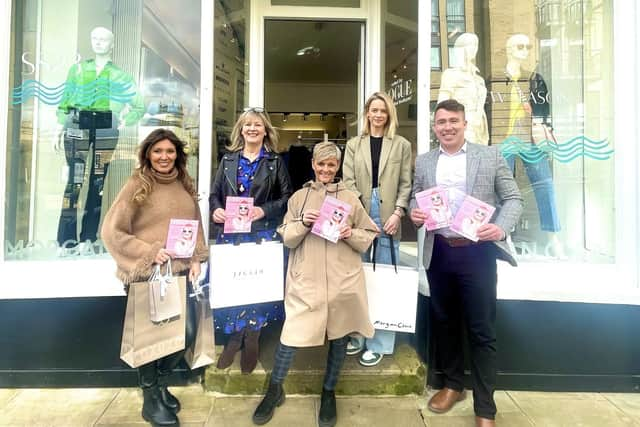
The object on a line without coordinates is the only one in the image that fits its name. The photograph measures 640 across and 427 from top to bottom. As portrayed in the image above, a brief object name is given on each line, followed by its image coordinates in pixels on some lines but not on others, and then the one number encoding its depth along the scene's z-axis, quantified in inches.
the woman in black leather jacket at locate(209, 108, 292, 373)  100.9
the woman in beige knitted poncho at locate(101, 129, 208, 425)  83.1
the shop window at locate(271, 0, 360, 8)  152.3
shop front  111.8
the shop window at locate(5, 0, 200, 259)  121.7
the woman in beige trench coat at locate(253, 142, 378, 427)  86.7
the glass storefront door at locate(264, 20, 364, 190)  164.9
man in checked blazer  87.8
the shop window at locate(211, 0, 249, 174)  130.8
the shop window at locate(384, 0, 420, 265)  128.0
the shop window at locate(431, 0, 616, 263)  125.0
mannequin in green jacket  124.6
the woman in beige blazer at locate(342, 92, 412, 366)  102.6
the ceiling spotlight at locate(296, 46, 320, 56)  229.1
